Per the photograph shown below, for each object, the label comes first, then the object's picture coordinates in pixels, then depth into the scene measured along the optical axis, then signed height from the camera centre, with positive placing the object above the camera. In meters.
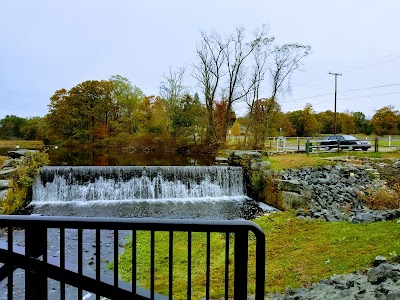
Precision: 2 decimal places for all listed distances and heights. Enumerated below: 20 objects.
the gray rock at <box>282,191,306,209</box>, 11.43 -2.16
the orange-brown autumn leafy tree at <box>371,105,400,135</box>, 38.80 +2.17
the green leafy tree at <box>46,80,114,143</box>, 38.50 +3.12
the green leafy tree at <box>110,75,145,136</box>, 38.34 +3.87
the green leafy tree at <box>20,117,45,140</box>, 45.03 +1.01
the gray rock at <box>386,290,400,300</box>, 2.96 -1.41
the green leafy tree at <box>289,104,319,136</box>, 44.72 +2.17
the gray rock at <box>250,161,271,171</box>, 14.61 -1.21
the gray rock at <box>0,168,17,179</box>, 11.43 -1.27
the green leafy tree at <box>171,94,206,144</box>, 30.66 +1.70
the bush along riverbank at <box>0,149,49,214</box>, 10.89 -1.50
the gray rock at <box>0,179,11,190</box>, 10.84 -1.55
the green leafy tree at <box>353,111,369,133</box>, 44.56 +2.26
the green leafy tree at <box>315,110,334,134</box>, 47.69 +2.33
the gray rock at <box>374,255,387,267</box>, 4.60 -1.68
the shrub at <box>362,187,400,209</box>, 9.73 -1.86
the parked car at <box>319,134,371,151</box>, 19.70 -0.25
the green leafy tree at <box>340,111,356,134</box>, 45.00 +1.89
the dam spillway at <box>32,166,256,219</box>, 12.51 -2.25
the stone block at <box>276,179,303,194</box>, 11.94 -1.73
